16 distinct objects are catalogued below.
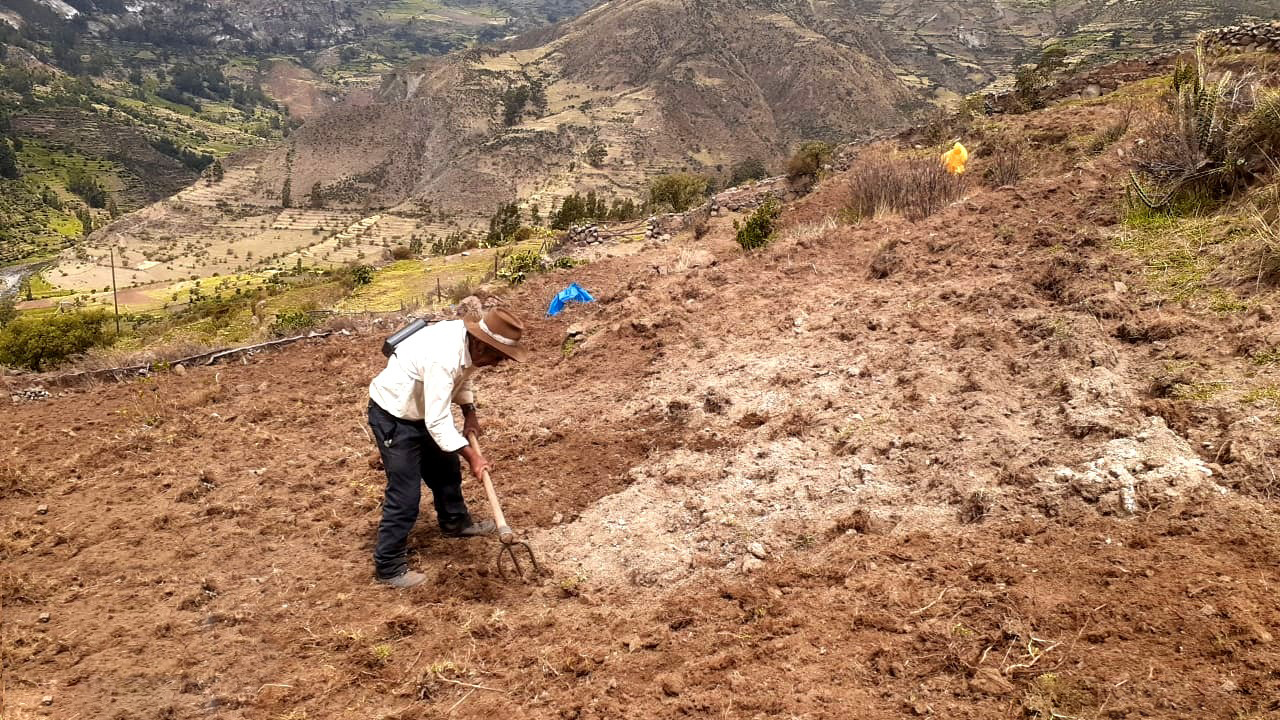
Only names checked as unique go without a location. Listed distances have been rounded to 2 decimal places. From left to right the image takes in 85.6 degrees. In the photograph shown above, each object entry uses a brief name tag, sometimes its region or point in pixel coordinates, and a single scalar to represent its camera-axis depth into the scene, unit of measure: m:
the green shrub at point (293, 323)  9.21
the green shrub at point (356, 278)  17.69
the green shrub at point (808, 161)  20.02
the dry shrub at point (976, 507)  3.40
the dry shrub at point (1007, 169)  9.29
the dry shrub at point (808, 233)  8.97
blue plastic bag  9.18
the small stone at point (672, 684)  2.72
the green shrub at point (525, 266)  12.59
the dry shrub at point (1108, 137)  9.35
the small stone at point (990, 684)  2.36
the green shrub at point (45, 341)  11.03
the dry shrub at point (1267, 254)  4.38
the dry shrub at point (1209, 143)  5.66
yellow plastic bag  10.02
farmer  3.57
